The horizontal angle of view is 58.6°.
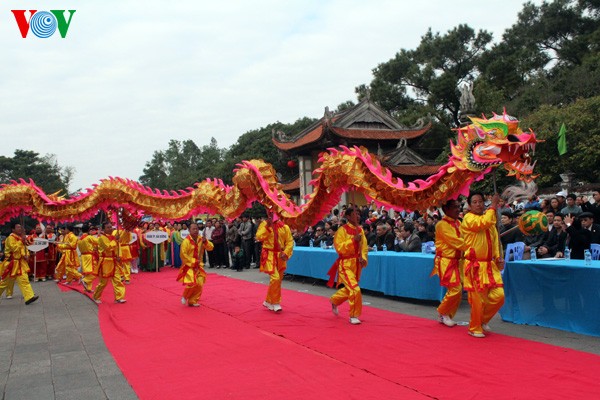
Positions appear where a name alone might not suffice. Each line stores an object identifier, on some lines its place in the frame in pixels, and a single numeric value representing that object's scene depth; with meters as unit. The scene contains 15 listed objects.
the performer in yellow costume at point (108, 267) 8.66
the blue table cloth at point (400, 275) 7.49
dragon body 4.75
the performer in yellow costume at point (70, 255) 11.68
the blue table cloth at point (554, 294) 5.36
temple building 21.83
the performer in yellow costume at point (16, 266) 8.76
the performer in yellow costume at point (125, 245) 10.62
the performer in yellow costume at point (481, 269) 5.42
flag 6.98
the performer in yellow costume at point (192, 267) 8.00
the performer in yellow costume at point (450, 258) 5.89
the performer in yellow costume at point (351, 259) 6.41
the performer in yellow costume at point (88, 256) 9.52
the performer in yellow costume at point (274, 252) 7.40
